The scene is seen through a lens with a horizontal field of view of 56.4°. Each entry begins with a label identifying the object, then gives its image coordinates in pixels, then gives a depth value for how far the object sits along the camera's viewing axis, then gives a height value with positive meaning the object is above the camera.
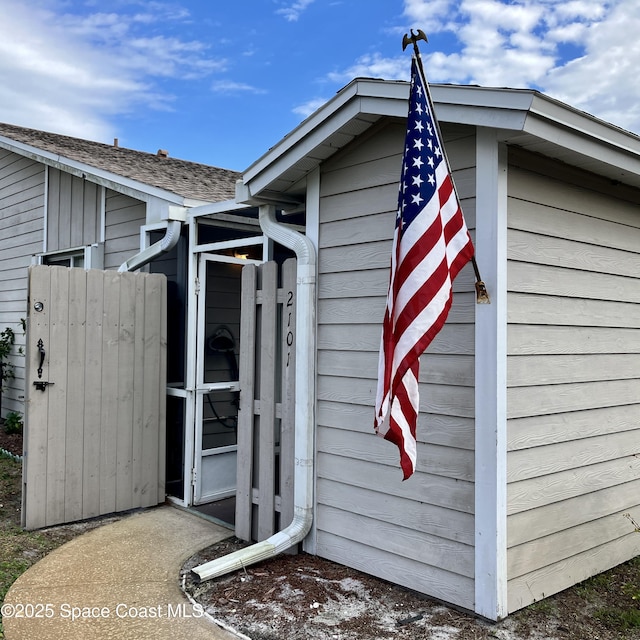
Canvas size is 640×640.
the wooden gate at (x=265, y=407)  3.69 -0.44
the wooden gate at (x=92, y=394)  4.08 -0.43
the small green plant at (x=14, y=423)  7.03 -1.05
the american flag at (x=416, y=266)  2.37 +0.30
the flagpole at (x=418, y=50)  2.47 +1.20
